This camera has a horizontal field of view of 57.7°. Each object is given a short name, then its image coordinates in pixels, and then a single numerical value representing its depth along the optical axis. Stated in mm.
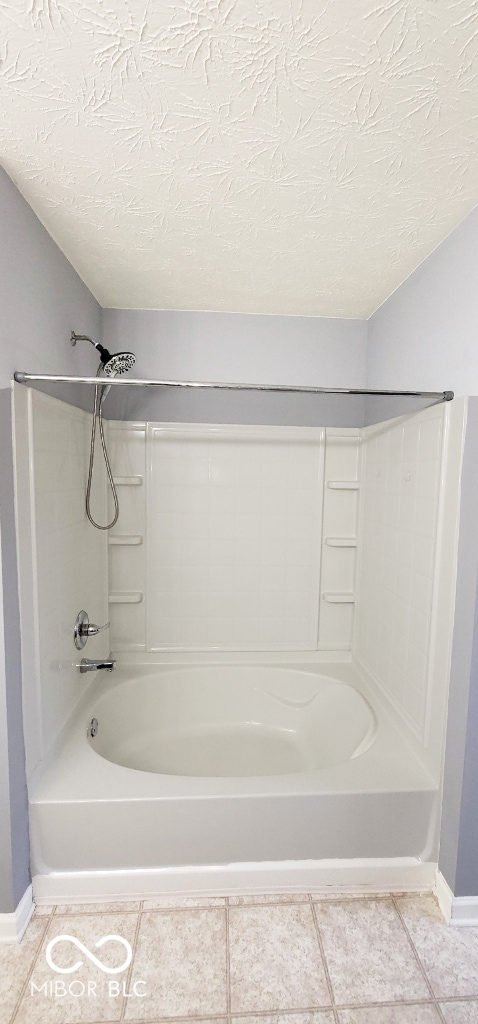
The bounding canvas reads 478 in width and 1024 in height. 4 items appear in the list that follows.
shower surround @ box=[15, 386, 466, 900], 1354
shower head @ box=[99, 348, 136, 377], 1669
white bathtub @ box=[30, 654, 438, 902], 1341
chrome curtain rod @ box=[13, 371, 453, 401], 1229
